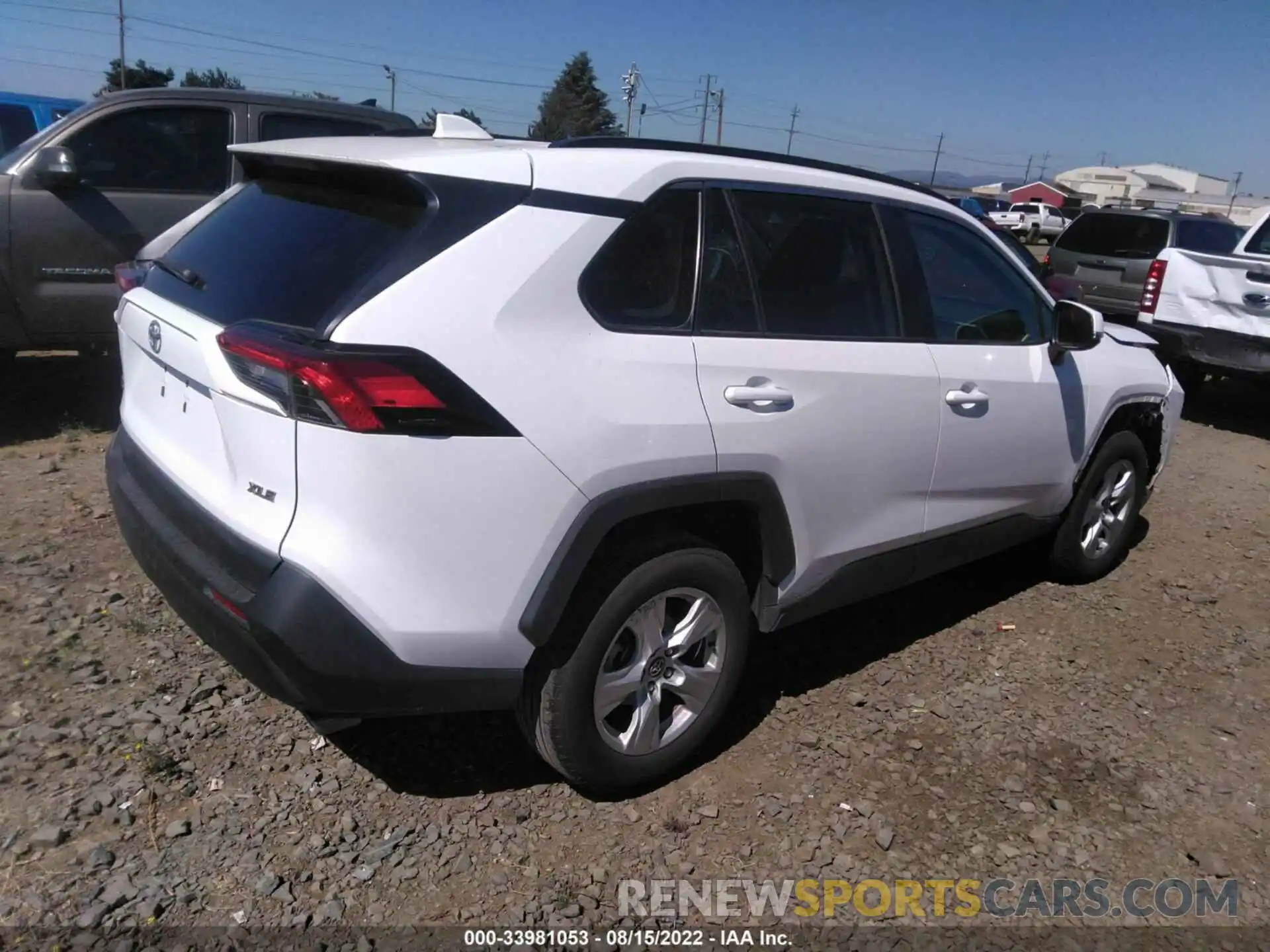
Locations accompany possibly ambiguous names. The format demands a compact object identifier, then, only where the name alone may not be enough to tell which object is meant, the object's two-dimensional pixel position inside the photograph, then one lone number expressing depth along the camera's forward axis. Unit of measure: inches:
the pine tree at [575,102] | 2787.9
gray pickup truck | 216.4
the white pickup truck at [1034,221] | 1601.9
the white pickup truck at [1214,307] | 314.0
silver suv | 438.9
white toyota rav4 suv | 88.7
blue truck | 462.9
